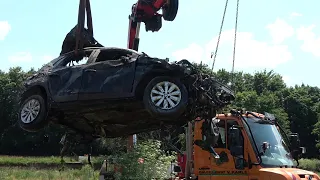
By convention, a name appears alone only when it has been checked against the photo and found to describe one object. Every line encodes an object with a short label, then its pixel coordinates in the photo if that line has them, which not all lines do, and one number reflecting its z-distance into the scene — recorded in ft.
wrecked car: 23.16
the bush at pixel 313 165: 121.72
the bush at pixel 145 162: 31.86
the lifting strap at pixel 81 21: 28.63
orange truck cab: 28.71
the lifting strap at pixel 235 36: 34.55
